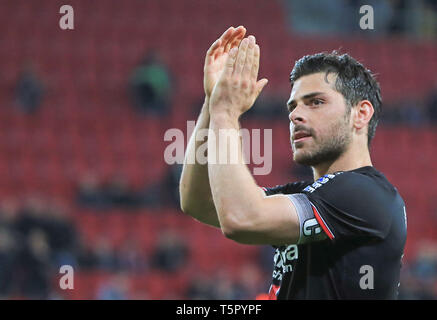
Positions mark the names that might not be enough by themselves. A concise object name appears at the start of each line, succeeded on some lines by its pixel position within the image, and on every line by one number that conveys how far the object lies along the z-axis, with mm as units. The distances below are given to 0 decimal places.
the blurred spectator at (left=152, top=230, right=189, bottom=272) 19625
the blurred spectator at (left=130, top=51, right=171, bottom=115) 24516
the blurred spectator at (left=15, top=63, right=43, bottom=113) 23984
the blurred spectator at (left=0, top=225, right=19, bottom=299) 16125
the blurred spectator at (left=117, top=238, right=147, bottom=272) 19234
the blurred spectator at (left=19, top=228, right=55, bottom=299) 16391
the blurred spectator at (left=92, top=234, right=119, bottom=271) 18953
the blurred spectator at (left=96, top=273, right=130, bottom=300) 17653
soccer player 4762
